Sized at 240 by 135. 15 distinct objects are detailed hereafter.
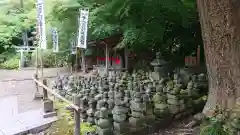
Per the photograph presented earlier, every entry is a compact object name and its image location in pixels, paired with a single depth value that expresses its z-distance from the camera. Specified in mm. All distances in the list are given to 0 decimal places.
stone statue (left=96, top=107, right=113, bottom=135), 2551
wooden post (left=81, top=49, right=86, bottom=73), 7540
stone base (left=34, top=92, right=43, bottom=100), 4940
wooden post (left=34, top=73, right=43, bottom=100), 4943
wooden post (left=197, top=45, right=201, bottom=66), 5141
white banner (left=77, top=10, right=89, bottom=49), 4272
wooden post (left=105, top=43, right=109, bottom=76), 6738
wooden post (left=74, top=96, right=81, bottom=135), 2368
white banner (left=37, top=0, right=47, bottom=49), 4309
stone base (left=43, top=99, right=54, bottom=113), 3677
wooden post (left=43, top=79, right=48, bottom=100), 3810
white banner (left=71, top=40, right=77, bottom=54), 7786
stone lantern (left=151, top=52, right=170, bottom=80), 4736
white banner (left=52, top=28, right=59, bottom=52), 6925
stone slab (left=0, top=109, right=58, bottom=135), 3199
